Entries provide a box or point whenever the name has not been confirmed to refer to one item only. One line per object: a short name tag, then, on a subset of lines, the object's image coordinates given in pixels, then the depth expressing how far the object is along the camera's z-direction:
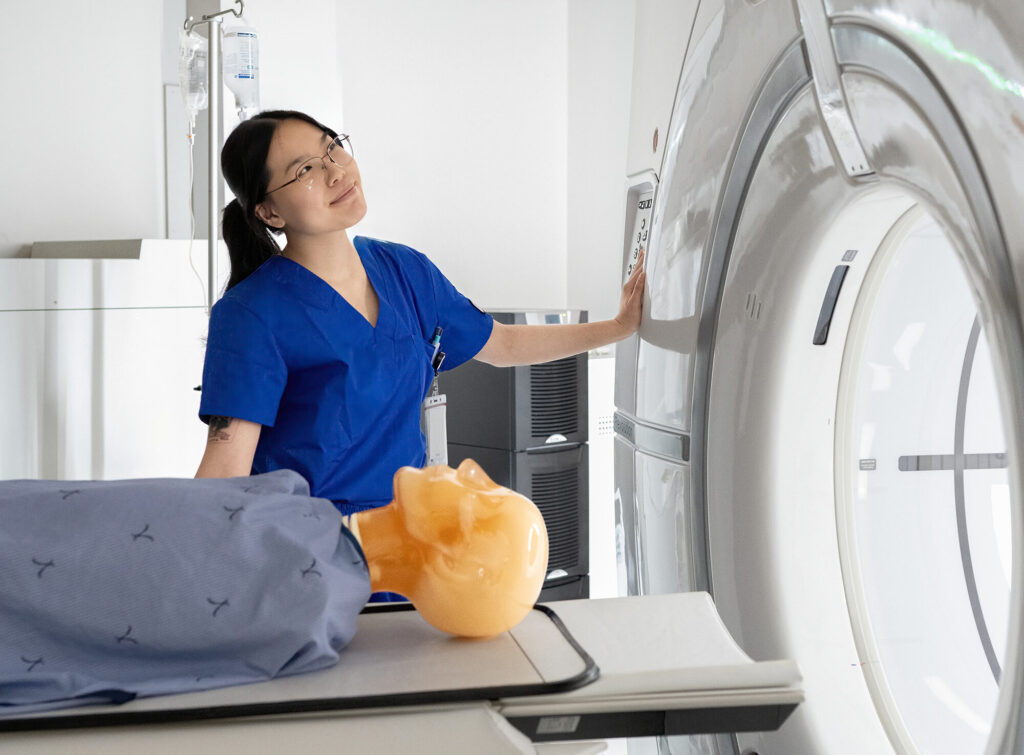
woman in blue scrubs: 1.43
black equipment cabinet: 3.14
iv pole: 2.65
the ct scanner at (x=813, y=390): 1.04
